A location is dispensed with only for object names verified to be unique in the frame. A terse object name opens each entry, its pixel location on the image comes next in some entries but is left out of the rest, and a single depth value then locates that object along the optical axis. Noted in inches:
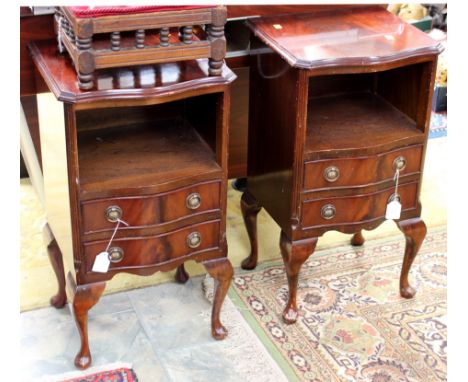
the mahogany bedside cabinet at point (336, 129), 78.2
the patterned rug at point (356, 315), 83.4
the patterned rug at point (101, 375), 80.2
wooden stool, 63.7
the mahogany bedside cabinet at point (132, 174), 70.0
